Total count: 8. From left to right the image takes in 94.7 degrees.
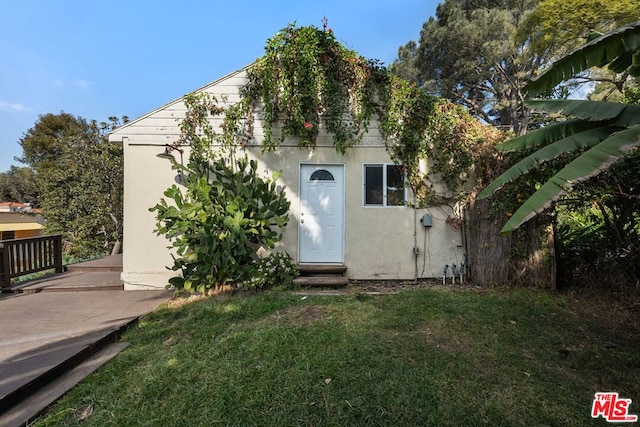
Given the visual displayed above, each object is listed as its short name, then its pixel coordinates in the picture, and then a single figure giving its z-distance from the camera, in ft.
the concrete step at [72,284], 18.80
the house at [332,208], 19.38
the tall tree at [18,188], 87.17
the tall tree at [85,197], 35.83
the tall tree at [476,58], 43.06
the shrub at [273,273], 16.98
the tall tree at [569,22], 28.43
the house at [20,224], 44.20
